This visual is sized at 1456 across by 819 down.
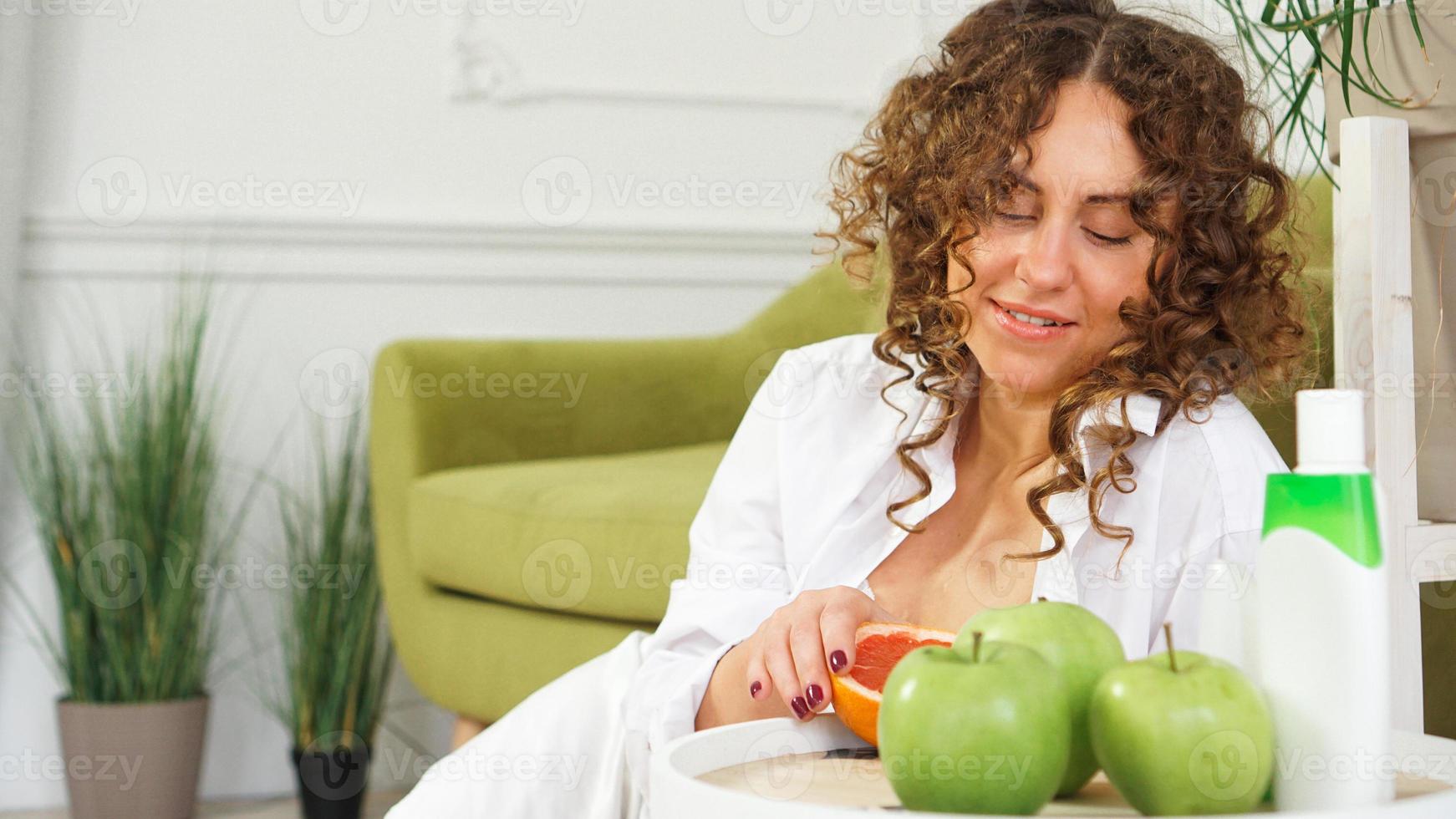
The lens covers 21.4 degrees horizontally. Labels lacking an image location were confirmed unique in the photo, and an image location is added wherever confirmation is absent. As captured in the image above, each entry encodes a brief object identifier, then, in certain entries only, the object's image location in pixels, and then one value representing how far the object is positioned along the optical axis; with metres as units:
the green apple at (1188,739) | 1.61
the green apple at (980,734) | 1.62
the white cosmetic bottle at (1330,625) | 1.64
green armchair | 3.29
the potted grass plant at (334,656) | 4.27
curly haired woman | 2.10
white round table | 1.63
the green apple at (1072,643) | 1.67
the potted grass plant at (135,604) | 4.12
